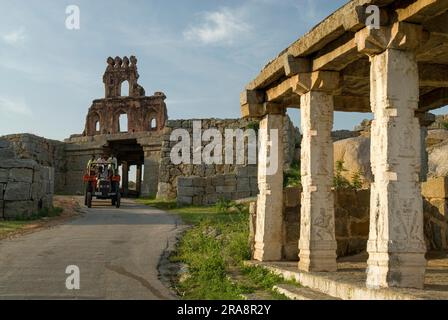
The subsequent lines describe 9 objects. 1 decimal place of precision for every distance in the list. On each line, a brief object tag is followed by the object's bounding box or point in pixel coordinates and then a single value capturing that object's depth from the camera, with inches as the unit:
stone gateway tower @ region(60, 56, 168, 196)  978.1
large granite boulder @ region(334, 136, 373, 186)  468.8
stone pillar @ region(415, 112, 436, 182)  467.8
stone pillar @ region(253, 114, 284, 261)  327.6
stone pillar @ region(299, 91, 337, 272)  267.9
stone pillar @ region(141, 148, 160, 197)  954.7
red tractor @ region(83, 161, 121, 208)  727.1
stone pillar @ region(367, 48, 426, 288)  193.8
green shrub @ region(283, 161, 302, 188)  551.2
